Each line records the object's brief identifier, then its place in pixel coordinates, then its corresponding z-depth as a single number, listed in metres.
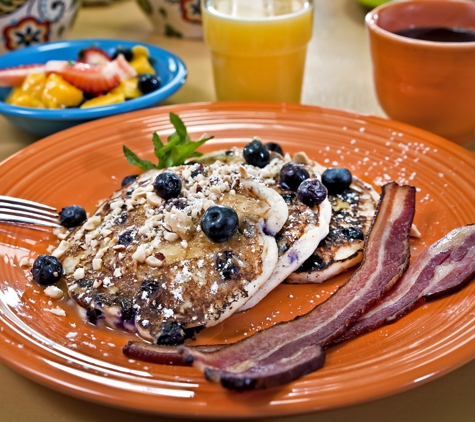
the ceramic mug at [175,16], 0.73
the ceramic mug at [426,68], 0.50
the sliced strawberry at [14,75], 0.59
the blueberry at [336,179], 0.45
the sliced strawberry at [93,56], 0.61
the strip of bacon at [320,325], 0.33
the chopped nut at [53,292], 0.39
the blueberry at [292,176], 0.42
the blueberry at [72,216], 0.44
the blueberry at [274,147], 0.48
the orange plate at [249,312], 0.33
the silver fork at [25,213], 0.44
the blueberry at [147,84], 0.59
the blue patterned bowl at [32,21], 0.64
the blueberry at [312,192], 0.41
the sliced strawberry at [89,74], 0.58
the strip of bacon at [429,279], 0.37
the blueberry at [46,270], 0.40
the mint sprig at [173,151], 0.47
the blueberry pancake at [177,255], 0.37
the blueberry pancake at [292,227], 0.39
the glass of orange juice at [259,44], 0.56
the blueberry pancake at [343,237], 0.40
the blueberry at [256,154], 0.45
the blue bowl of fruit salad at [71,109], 0.53
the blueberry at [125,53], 0.63
